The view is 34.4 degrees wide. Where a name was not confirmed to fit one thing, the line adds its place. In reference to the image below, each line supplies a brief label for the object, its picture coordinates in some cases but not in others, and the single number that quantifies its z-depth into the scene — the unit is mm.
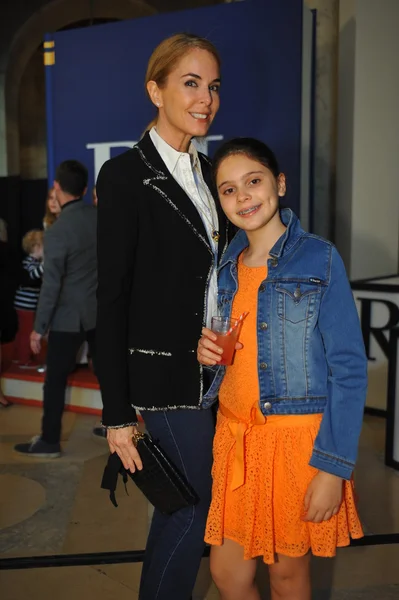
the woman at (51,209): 4469
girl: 1448
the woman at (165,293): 1562
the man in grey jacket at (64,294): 3590
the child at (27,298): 5230
